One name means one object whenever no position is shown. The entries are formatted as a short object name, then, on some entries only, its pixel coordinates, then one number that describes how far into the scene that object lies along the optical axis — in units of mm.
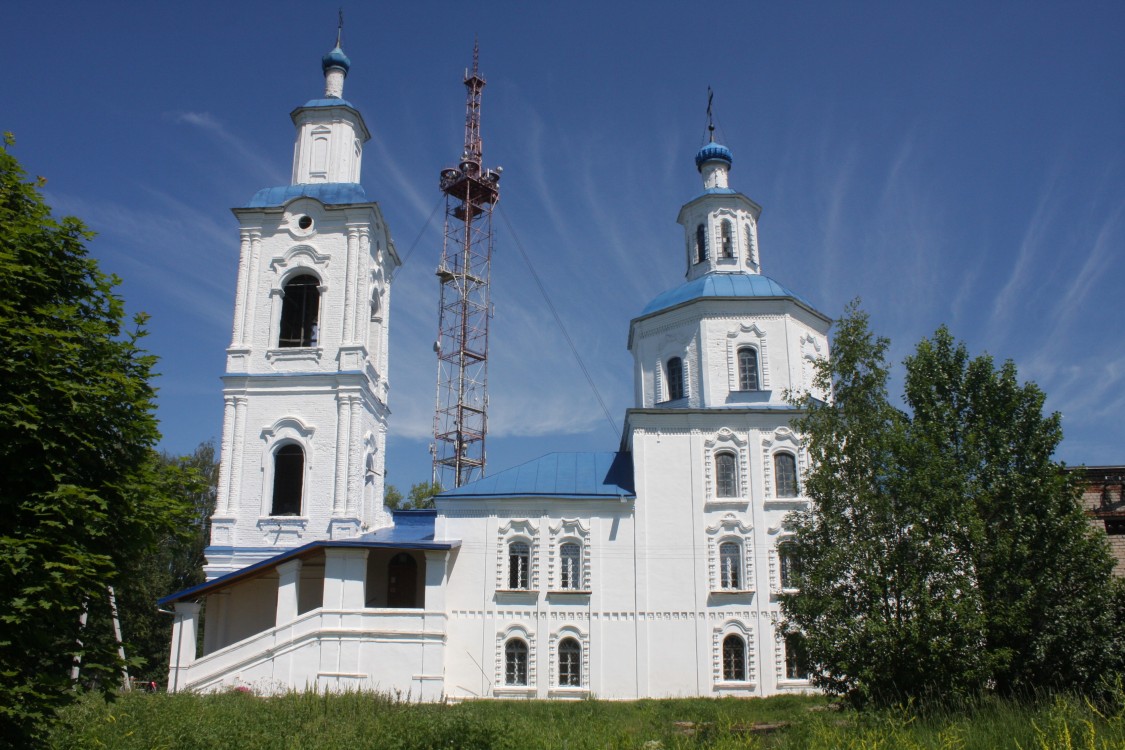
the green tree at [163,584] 35562
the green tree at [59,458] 8977
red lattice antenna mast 35962
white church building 20438
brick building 21344
